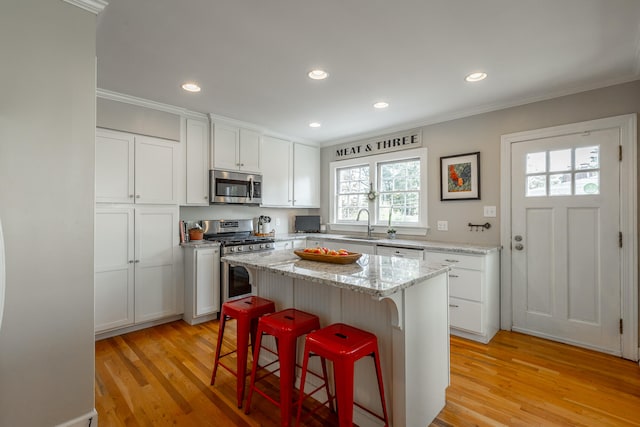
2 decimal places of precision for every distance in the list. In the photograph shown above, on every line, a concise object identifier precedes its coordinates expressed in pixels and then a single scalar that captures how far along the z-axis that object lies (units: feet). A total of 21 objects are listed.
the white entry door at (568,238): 8.90
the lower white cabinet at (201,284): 11.21
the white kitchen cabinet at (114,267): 9.71
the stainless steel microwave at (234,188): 12.48
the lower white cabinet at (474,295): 9.72
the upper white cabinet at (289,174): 14.64
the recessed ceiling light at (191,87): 9.27
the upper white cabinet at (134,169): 9.84
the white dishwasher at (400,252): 11.16
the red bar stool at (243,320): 6.51
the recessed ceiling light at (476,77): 8.55
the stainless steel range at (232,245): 11.85
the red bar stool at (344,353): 4.68
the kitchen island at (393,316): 5.22
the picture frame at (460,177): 11.46
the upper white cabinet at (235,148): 12.57
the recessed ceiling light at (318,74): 8.48
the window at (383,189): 13.33
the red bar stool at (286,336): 5.48
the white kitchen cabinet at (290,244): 13.96
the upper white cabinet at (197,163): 11.93
